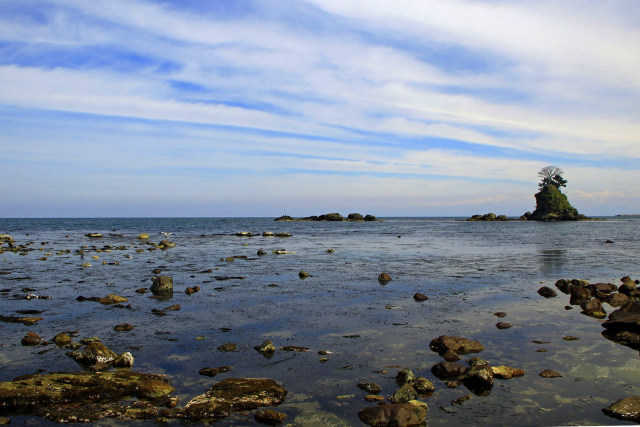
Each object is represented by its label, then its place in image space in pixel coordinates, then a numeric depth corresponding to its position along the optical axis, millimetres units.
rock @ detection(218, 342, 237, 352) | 11031
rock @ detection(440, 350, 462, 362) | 10203
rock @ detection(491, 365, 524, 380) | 9227
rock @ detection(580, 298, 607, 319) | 14741
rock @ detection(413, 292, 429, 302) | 17266
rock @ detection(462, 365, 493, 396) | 8648
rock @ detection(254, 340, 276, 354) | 10852
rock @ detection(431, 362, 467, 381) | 9211
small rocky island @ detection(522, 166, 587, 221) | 139875
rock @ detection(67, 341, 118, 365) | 10031
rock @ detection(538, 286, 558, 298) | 18109
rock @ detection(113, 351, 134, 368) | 9812
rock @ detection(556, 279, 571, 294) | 19303
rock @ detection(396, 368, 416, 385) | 8867
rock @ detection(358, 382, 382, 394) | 8477
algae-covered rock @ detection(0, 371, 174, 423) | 7488
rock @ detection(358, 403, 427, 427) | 7117
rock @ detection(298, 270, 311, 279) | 23703
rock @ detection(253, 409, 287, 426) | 7258
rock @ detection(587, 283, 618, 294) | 18531
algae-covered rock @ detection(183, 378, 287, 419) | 7531
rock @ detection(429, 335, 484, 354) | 10844
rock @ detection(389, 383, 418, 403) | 8023
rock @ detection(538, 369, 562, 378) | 9266
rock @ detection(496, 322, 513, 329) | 13093
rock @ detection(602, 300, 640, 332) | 12436
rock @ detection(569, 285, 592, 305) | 16938
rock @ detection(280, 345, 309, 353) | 10992
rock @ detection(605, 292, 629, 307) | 16242
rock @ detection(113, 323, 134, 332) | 12961
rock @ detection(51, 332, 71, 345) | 11496
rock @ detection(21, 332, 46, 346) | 11414
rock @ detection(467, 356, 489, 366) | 9578
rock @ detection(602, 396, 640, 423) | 7430
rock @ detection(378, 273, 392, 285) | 22000
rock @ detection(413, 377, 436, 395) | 8442
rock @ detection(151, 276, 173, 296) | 18750
